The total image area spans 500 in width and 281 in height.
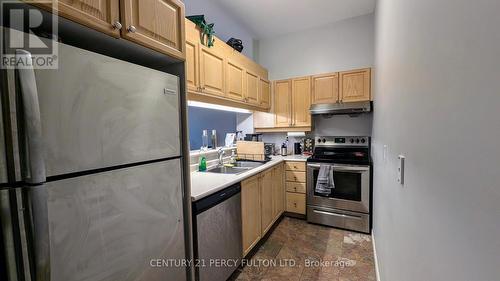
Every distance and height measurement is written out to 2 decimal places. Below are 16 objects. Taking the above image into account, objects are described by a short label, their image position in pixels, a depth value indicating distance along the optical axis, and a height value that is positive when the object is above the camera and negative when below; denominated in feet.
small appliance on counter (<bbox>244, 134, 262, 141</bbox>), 11.68 -0.24
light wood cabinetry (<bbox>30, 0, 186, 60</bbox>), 2.90 +1.87
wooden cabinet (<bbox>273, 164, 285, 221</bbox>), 9.27 -2.74
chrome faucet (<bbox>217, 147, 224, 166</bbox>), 8.61 -0.89
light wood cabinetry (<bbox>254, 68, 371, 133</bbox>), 9.70 +1.78
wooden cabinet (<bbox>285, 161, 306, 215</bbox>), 9.96 -2.64
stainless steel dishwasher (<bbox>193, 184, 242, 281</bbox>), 4.84 -2.57
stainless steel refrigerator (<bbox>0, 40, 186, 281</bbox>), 2.23 -0.50
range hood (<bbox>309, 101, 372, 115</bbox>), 9.25 +1.04
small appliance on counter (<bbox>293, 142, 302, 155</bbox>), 11.79 -0.90
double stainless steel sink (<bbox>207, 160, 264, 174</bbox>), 8.22 -1.39
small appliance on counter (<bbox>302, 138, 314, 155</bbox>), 11.55 -0.79
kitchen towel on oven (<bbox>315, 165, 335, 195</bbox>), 8.98 -2.11
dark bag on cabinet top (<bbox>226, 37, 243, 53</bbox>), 8.47 +3.60
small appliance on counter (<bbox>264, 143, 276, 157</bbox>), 11.95 -0.91
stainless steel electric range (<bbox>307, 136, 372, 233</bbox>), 8.64 -2.51
